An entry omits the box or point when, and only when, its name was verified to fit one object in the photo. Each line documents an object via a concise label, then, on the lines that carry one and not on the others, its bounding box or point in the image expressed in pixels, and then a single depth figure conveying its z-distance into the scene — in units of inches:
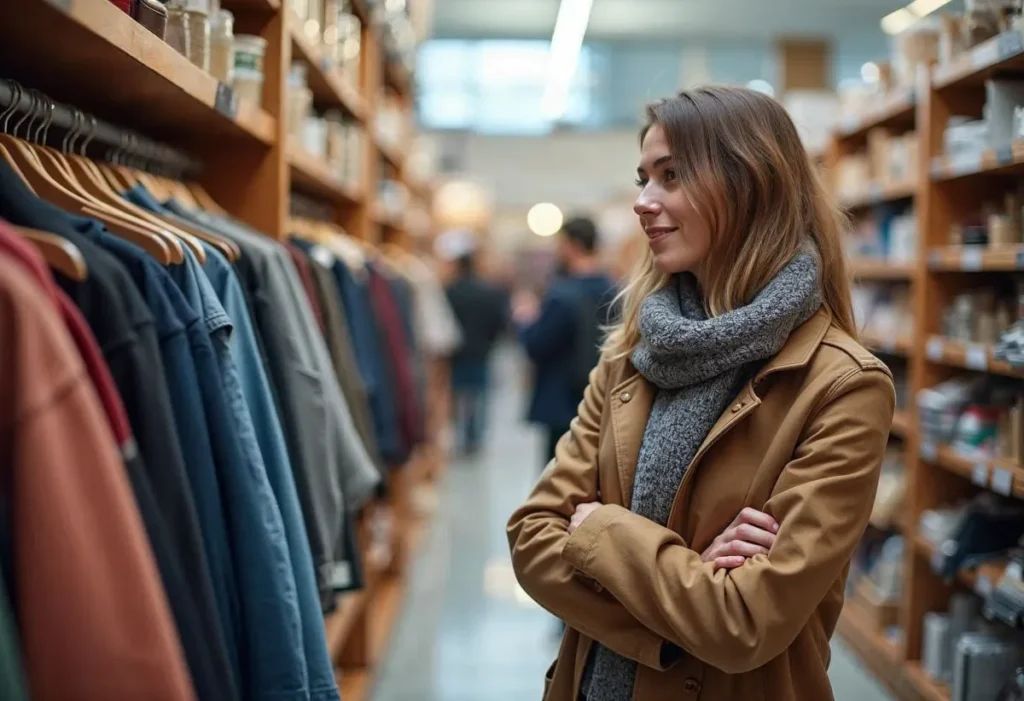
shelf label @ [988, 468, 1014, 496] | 106.6
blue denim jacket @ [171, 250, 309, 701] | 61.1
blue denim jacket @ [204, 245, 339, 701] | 67.8
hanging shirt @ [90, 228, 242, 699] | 57.3
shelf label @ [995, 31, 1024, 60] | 98.0
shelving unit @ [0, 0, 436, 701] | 62.3
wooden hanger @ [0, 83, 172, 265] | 62.0
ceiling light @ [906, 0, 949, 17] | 138.9
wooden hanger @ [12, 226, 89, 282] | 47.0
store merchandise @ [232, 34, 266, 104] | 98.3
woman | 59.3
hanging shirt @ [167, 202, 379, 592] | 83.1
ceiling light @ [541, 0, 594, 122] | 375.9
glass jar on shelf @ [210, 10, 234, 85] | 89.4
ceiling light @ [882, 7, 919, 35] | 260.3
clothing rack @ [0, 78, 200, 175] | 66.0
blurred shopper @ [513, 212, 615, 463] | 172.6
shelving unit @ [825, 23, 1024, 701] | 130.5
